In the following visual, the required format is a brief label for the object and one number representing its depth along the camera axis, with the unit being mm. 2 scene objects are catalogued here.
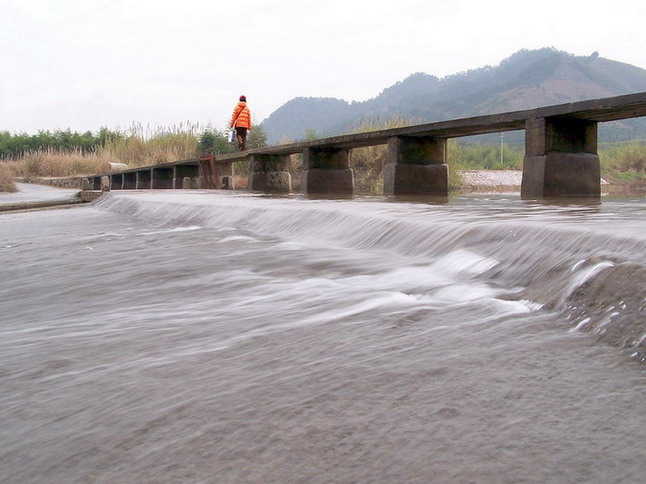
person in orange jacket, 15695
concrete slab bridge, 6398
